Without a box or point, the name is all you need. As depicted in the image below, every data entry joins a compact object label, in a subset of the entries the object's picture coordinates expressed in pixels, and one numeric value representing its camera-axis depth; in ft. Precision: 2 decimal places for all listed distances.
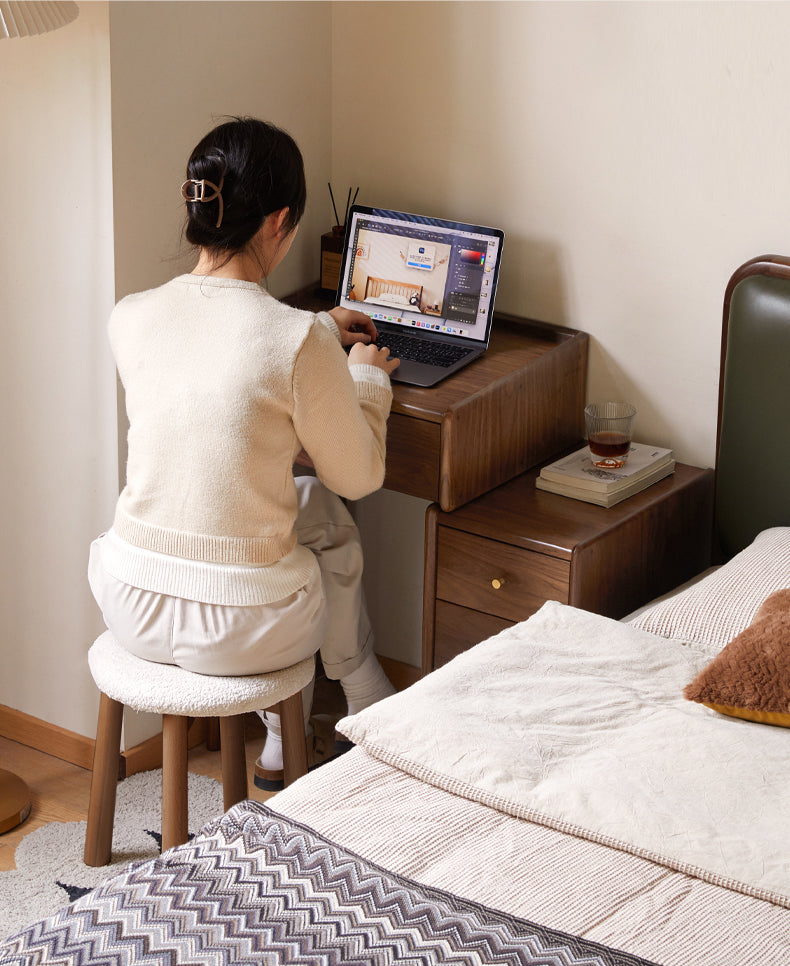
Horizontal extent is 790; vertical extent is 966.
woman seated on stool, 12.69
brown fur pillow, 12.34
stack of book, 14.21
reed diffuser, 15.27
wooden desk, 14.00
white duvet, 11.62
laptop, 14.66
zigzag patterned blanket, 11.01
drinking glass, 14.31
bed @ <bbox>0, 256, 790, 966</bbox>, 11.10
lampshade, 12.86
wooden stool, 12.90
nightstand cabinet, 13.88
